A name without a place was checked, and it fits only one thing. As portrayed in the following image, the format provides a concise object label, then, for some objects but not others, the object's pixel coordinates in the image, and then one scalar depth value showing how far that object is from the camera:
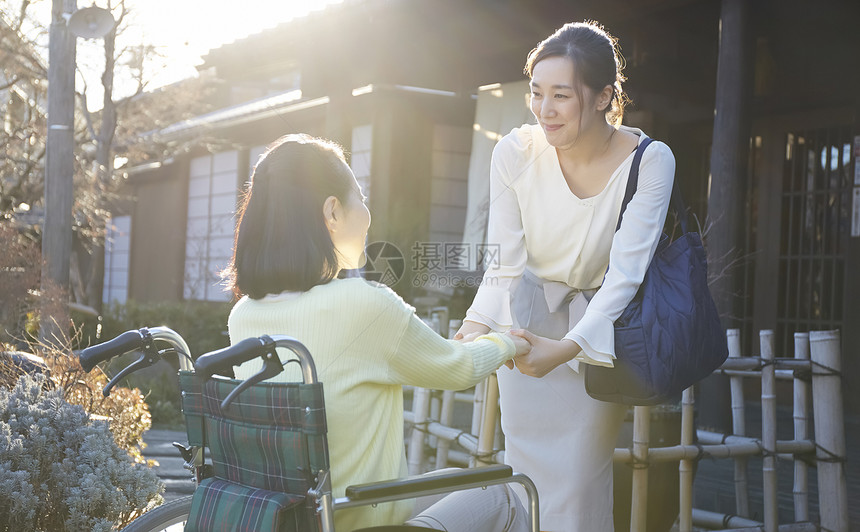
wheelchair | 1.49
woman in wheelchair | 1.69
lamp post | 6.30
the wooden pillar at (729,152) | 5.06
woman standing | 2.03
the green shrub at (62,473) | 2.77
